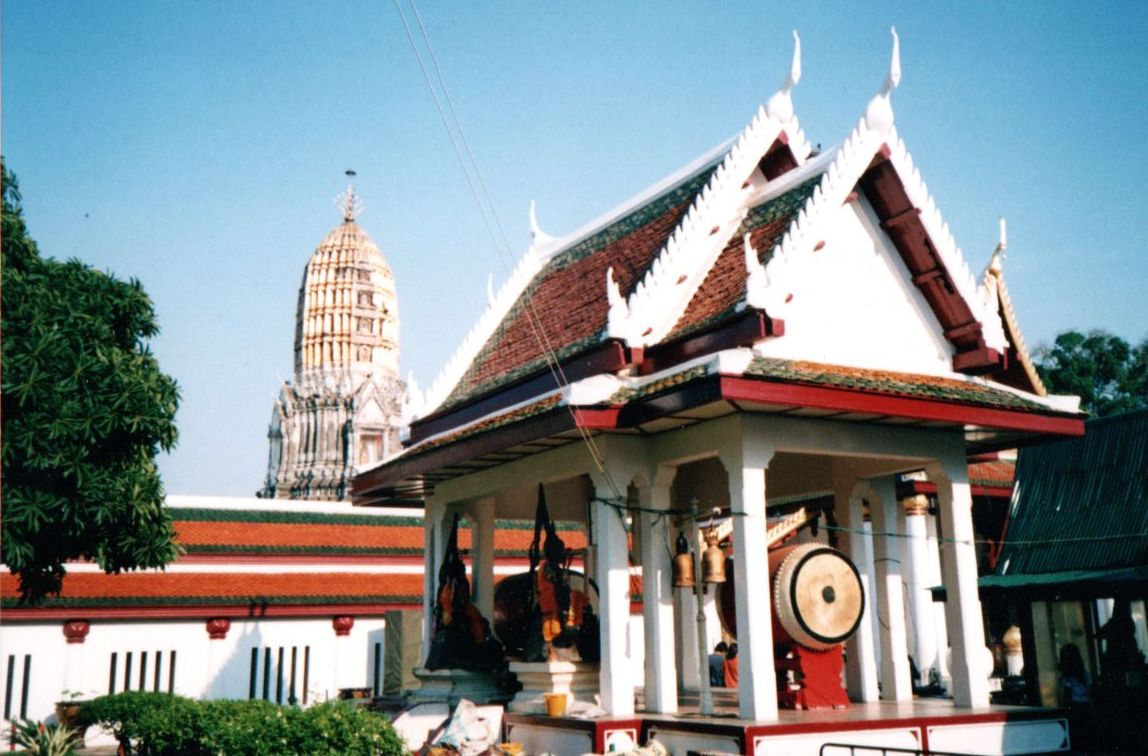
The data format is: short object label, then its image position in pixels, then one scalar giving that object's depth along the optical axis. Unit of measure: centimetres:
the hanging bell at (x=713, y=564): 1297
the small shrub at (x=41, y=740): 1546
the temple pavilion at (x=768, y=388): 1262
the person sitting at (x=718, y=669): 2038
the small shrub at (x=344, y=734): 1181
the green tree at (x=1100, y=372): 4944
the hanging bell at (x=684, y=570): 1309
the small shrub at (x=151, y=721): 1502
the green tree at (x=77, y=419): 1389
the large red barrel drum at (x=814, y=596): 1352
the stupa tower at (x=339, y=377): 6328
